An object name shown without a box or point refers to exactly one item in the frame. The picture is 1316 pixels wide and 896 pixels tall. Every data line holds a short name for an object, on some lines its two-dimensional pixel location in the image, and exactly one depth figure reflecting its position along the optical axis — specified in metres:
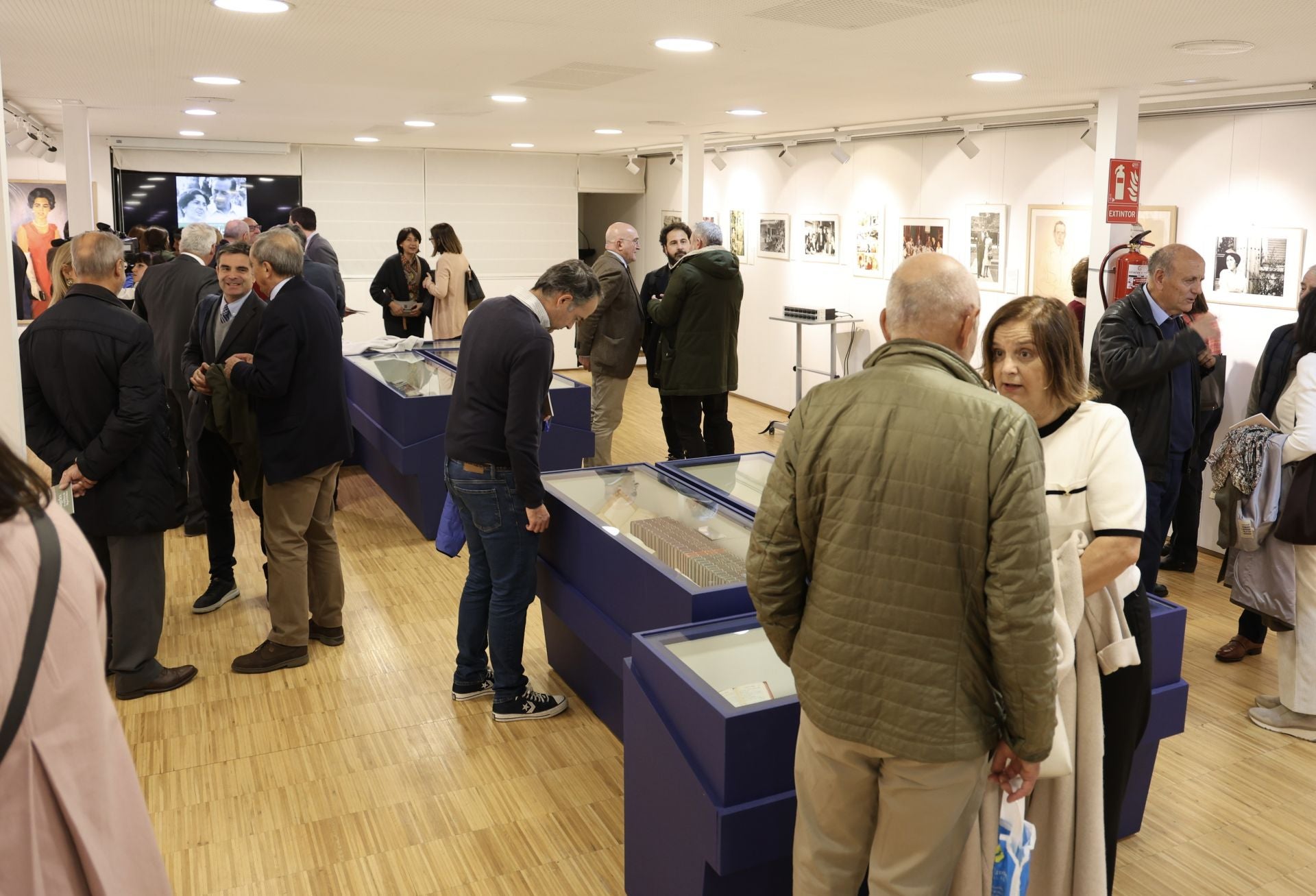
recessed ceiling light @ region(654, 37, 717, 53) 4.79
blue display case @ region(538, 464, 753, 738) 3.40
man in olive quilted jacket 1.94
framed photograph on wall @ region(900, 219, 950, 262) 9.11
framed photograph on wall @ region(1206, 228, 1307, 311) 6.22
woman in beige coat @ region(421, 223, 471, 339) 8.53
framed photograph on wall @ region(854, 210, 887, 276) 9.84
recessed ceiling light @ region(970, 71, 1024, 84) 5.71
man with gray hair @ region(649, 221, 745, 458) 6.83
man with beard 7.23
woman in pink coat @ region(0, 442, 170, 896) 1.23
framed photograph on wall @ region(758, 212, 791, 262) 11.34
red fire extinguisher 6.25
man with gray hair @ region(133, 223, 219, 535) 5.77
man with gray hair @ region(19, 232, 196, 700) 4.01
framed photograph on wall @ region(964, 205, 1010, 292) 8.45
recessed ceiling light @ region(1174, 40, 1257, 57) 4.64
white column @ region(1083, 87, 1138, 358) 6.25
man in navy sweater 3.78
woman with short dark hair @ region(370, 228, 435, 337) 9.05
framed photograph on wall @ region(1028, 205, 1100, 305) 7.65
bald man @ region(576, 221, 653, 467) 6.93
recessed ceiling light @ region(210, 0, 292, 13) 4.06
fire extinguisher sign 6.27
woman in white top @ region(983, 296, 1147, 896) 2.41
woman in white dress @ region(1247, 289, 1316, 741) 4.02
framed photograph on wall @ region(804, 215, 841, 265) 10.50
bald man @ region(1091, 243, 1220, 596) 4.31
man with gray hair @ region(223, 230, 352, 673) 4.35
